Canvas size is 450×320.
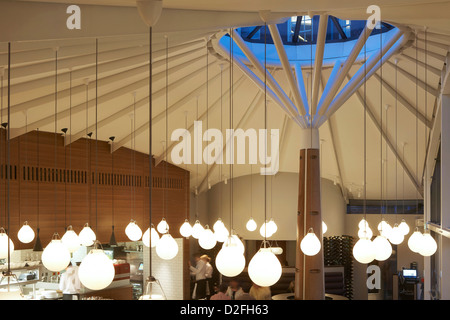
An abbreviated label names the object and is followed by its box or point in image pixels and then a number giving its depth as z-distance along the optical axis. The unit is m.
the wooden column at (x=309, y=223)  8.10
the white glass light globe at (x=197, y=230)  8.85
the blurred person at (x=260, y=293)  9.68
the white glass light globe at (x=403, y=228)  8.53
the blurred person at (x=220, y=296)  8.91
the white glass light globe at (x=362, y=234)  6.11
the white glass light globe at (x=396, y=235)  8.27
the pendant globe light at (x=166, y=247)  6.79
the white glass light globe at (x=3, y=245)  6.13
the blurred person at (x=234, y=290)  10.03
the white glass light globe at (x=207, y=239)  8.23
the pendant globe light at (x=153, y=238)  7.61
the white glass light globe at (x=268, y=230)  8.90
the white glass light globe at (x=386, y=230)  8.81
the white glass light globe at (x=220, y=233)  8.40
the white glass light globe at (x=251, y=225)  10.77
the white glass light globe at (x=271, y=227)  8.89
